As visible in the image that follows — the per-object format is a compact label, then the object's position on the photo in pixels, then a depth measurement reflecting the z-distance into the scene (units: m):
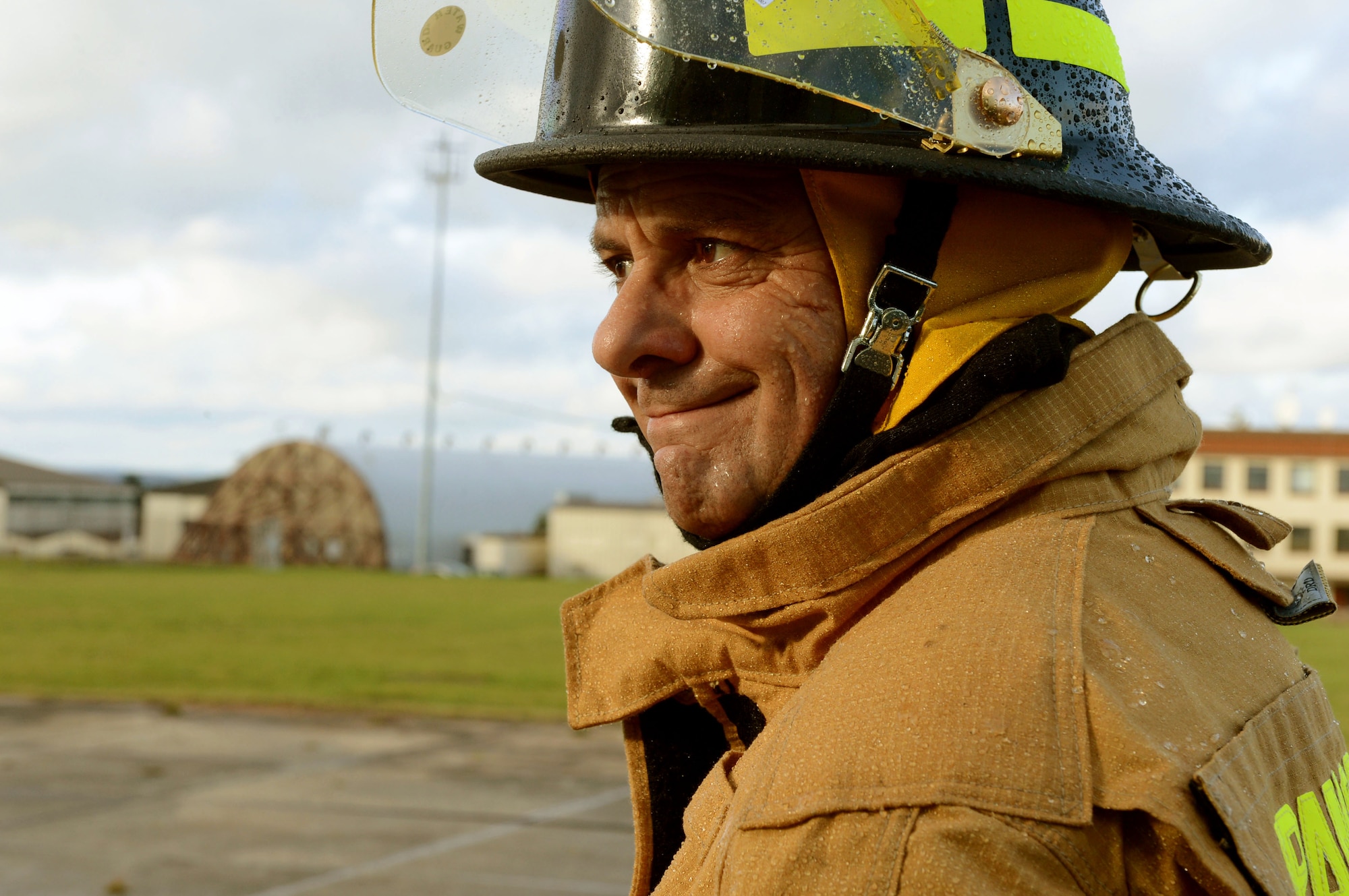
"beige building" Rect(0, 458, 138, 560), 46.00
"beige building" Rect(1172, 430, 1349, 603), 42.91
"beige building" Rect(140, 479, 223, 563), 46.41
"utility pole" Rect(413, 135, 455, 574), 43.16
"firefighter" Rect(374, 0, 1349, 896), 0.97
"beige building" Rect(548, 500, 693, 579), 44.66
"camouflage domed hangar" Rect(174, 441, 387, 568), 45.62
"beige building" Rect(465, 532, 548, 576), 46.59
